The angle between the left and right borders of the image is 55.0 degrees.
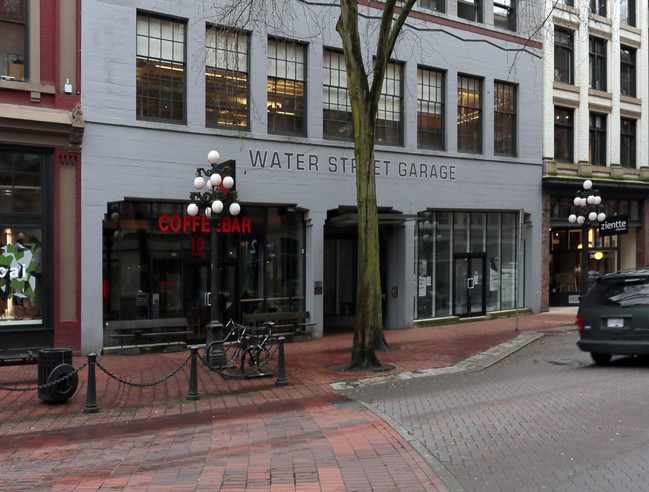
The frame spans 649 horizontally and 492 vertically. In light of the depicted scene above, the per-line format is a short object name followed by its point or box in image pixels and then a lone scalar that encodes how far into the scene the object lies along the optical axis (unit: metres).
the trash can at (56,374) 10.00
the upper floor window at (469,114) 21.33
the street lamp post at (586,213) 20.04
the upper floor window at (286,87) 17.50
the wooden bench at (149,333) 15.05
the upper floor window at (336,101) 18.47
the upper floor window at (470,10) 21.28
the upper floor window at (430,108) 20.33
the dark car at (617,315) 11.67
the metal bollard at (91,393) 9.72
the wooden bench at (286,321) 16.66
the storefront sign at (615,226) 21.39
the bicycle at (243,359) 12.51
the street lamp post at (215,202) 12.97
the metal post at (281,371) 11.70
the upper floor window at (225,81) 16.47
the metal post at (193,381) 10.53
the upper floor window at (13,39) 14.17
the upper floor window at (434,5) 20.41
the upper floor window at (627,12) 26.56
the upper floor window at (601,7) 25.41
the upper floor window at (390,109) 19.53
